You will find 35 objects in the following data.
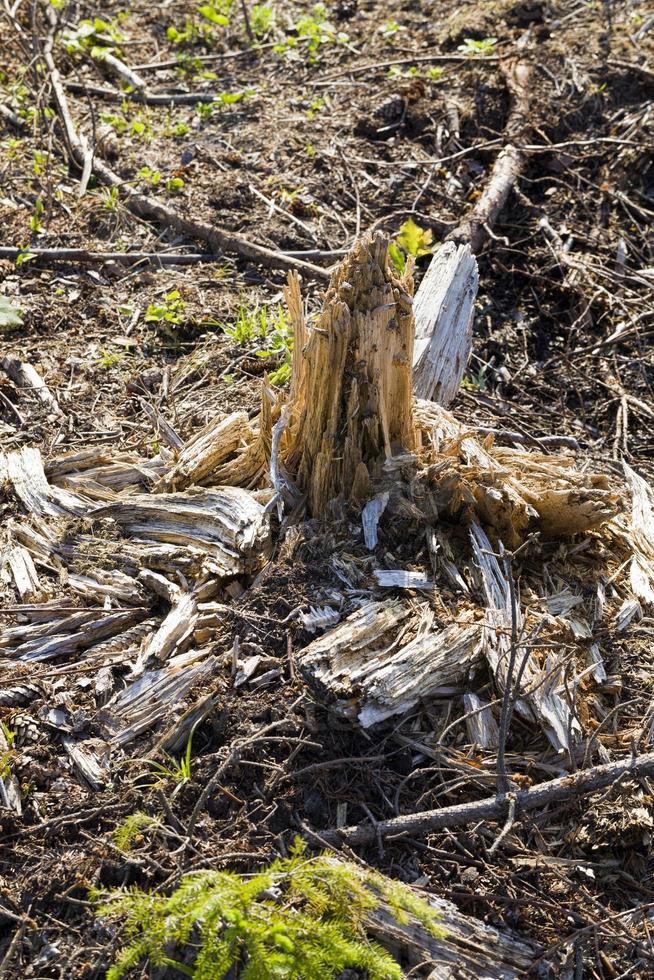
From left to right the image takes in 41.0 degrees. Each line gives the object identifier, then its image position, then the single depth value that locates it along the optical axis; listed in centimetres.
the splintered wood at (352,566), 285
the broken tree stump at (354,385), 302
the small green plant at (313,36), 728
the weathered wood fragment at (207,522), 319
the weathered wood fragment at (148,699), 282
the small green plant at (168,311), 481
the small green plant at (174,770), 267
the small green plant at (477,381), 471
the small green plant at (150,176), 586
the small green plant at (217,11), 721
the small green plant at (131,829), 251
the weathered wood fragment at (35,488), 348
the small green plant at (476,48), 675
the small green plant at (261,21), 750
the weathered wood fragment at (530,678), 282
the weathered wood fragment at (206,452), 355
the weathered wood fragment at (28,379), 430
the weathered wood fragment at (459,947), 239
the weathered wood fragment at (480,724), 283
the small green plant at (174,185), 576
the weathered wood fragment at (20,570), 321
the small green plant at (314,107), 661
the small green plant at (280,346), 421
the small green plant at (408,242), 448
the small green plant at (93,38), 701
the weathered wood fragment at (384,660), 273
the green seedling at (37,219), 545
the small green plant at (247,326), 467
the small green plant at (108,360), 460
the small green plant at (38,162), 586
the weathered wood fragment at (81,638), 304
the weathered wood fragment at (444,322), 409
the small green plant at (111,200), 560
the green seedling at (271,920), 214
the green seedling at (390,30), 731
